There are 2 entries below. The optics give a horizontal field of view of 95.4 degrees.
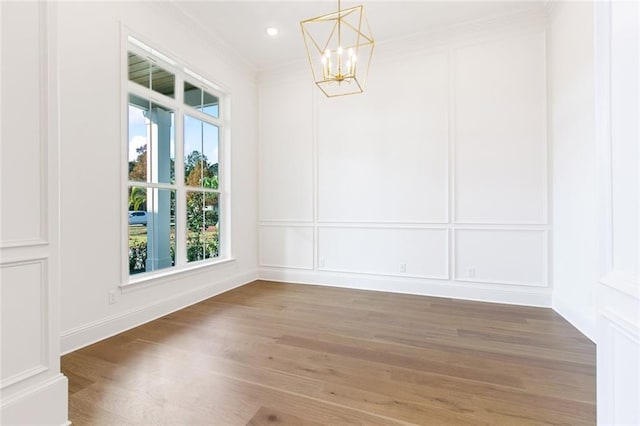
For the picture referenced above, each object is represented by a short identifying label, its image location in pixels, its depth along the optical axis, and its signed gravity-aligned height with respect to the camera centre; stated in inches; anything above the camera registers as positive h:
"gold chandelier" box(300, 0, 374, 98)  142.1 +92.5
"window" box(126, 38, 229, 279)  118.9 +21.9
